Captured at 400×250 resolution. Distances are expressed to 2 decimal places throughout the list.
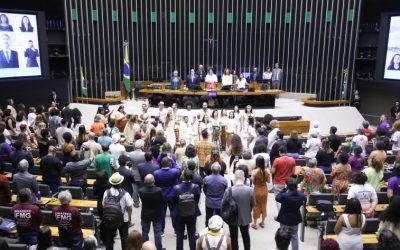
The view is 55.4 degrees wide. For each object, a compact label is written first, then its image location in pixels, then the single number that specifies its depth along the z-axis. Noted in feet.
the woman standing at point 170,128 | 34.35
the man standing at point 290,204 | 16.48
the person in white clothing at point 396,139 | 28.99
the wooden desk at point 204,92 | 48.21
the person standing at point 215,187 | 17.89
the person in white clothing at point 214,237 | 12.85
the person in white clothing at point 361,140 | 27.18
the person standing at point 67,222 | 14.94
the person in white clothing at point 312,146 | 25.70
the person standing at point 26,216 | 15.02
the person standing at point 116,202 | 15.99
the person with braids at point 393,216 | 14.15
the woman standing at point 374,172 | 19.65
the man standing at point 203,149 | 24.21
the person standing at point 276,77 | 54.95
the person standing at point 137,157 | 21.71
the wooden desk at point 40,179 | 22.57
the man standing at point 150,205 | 16.39
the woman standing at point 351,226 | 14.19
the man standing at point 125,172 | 18.94
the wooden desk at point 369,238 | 16.42
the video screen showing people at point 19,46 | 43.16
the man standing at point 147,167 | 19.36
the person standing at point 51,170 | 20.48
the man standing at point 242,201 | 16.63
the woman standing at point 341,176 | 19.99
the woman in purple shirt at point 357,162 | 22.44
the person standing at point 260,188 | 19.79
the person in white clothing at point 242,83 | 49.70
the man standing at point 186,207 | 16.37
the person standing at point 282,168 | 21.09
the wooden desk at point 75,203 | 18.70
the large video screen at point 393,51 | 46.47
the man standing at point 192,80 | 50.14
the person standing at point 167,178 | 17.84
